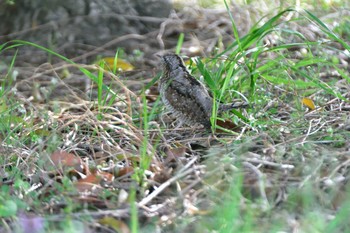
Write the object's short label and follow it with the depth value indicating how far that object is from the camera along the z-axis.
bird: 9.68
